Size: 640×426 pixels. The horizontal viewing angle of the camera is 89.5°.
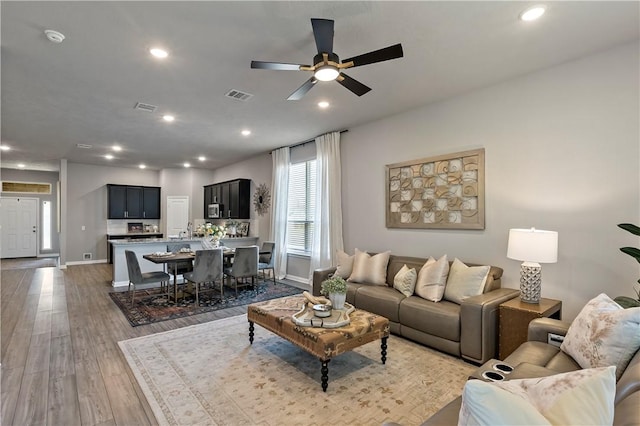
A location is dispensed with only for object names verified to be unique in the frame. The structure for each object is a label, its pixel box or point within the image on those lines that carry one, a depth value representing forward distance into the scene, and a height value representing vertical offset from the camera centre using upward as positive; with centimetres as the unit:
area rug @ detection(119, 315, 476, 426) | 239 -147
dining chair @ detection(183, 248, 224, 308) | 527 -88
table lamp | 306 -39
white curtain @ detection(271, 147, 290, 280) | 724 +17
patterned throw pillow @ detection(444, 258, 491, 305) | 349 -76
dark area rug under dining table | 471 -146
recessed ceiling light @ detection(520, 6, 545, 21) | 245 +156
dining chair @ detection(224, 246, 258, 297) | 582 -90
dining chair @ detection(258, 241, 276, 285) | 684 -92
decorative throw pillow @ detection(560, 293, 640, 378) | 173 -71
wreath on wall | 807 +39
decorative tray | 291 -98
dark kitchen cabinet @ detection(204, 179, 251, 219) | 859 +47
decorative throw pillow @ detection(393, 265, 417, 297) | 396 -84
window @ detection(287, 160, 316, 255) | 679 +17
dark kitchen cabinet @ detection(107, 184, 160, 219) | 1004 +44
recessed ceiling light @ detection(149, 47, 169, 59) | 303 +156
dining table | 539 -73
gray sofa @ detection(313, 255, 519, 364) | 310 -111
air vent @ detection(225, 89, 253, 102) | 410 +156
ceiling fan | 233 +121
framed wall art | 409 +30
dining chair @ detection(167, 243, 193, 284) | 652 -101
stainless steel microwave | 948 +12
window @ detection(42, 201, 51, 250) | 1128 -32
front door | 1062 -37
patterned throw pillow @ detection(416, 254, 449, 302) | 372 -79
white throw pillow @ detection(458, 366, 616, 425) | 95 -60
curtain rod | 661 +152
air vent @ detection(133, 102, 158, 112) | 453 +156
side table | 292 -97
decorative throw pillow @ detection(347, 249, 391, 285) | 452 -79
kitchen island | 653 -73
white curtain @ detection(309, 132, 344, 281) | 588 +20
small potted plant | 322 -77
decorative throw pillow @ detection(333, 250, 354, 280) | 490 -80
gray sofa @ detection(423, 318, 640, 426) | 114 -98
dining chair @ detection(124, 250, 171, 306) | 517 -99
